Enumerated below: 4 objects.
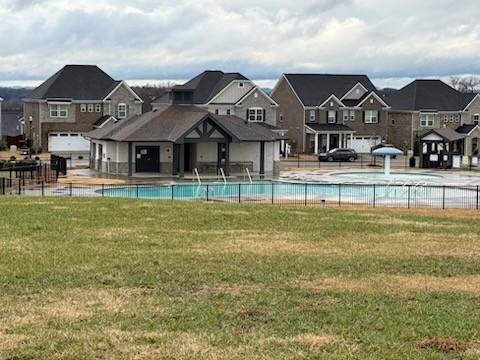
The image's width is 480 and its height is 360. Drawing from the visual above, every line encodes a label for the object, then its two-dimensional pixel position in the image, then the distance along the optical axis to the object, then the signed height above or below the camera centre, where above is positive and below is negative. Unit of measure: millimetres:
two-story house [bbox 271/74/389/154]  86438 +3480
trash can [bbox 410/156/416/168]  70212 -1766
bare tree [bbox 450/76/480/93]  182500 +13801
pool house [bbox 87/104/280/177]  55375 -273
